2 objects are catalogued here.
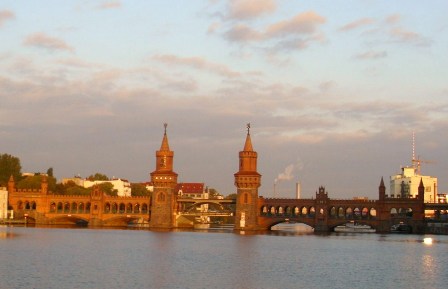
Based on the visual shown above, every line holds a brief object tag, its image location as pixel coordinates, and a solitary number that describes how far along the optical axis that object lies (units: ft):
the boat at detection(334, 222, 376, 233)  567.59
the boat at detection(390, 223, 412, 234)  489.83
